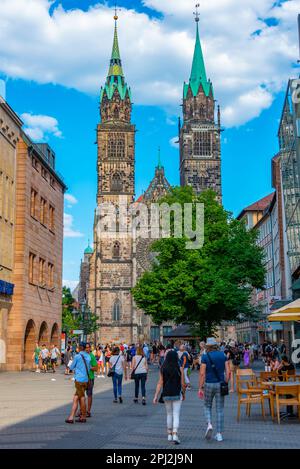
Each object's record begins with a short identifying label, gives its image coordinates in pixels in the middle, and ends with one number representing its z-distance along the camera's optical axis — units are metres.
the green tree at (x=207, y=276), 39.06
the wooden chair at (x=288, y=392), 12.45
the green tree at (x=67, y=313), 69.79
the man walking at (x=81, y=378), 12.91
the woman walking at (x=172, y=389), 10.12
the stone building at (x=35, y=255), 34.08
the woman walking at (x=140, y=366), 17.25
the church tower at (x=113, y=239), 83.88
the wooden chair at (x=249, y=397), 13.42
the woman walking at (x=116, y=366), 17.03
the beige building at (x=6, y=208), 32.34
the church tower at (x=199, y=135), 94.56
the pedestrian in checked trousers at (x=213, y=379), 10.55
